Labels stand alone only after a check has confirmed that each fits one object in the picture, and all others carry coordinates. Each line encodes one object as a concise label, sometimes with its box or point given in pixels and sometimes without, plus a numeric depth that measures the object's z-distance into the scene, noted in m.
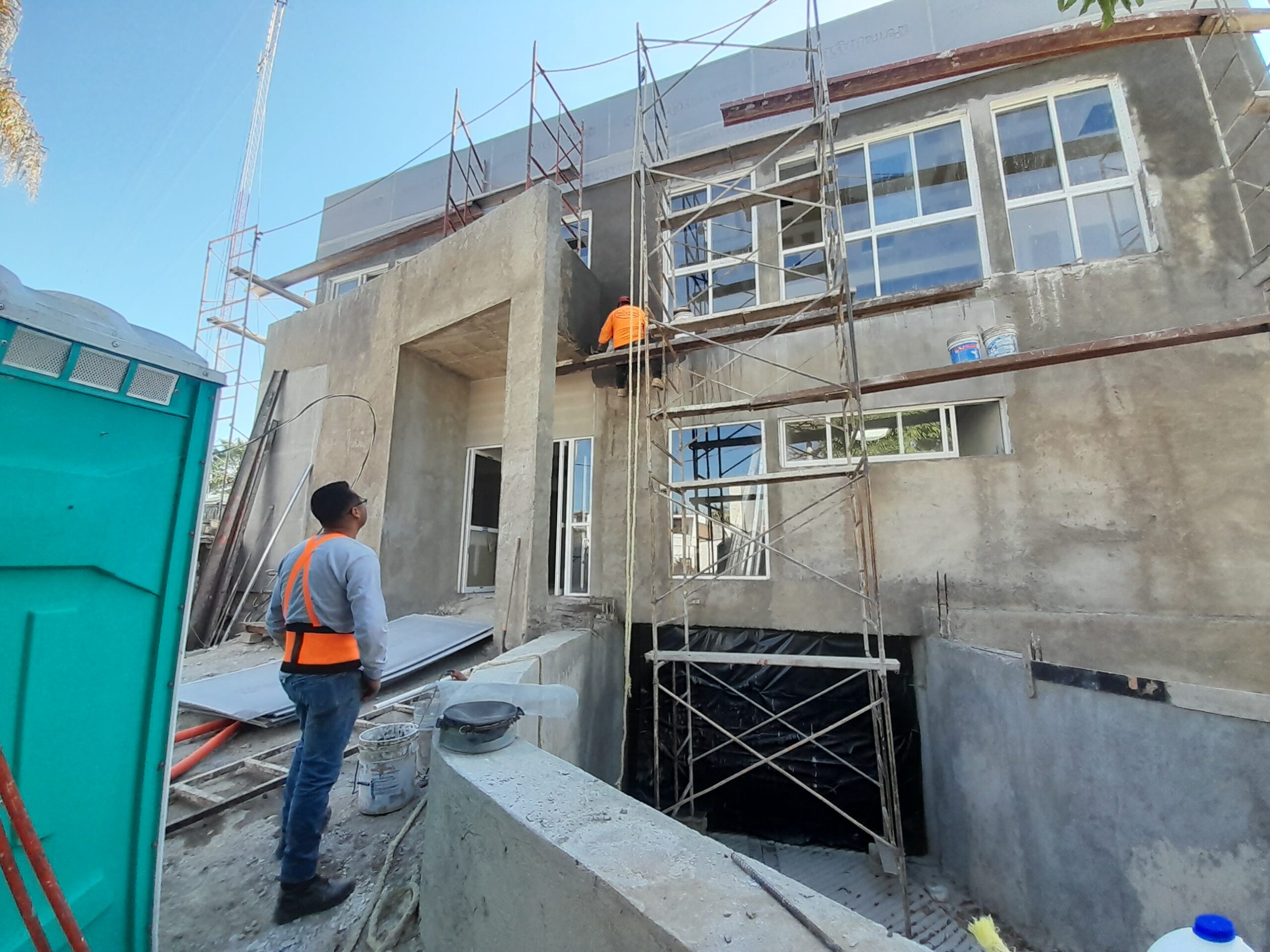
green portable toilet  1.54
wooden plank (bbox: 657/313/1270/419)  4.52
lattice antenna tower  12.01
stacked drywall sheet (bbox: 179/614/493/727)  4.10
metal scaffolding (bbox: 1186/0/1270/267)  5.27
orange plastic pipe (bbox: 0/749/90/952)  1.28
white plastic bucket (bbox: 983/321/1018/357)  5.47
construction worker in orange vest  2.25
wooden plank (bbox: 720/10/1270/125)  5.33
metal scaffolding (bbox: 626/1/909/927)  5.03
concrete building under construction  4.74
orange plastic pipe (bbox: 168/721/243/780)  3.35
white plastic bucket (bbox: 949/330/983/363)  5.41
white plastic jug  1.16
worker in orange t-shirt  6.04
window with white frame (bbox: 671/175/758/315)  7.18
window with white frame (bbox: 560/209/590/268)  8.20
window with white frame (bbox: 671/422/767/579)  6.36
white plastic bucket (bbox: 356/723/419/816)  2.93
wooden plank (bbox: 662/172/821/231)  5.74
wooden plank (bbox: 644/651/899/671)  4.36
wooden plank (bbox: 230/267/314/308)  9.79
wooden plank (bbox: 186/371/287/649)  7.71
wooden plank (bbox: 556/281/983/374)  5.32
